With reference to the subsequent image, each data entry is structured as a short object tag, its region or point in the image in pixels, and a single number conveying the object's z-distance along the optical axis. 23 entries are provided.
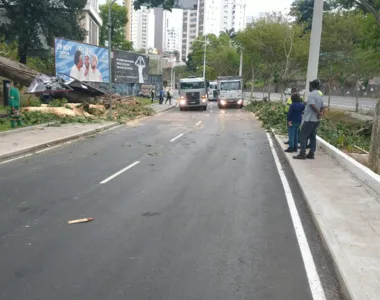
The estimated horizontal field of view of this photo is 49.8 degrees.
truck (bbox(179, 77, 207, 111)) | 34.88
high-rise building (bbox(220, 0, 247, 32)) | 148.88
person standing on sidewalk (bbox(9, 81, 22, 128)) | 15.14
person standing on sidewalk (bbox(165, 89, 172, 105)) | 42.75
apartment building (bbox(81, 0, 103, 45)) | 48.69
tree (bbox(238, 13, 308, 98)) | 33.40
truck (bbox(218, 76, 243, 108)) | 38.06
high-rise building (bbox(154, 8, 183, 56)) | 153.75
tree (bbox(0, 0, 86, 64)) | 36.22
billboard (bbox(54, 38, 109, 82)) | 26.95
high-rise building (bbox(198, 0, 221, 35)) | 146.38
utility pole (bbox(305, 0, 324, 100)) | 13.37
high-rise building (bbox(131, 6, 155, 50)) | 155.62
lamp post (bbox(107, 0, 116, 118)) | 22.21
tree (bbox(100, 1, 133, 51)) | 78.38
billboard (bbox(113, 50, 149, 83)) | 38.31
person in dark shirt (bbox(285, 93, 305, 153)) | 11.69
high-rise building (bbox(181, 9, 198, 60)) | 153.00
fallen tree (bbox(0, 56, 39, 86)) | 21.94
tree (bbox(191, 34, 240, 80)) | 62.79
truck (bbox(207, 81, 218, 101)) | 58.12
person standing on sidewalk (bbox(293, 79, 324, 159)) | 10.16
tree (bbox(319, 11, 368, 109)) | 30.14
